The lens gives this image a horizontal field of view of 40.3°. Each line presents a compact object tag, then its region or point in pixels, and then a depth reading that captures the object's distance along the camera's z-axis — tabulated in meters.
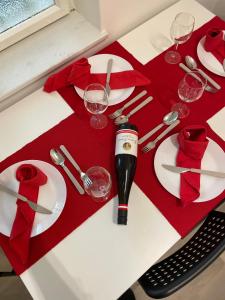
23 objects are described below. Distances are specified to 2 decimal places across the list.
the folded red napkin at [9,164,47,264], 0.81
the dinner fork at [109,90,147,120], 1.00
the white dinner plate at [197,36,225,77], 1.08
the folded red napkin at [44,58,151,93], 1.03
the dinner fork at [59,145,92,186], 0.90
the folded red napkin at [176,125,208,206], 0.87
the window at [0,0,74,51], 1.11
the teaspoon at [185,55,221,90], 1.06
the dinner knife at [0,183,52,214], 0.85
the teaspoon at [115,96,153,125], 1.00
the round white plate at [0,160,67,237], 0.84
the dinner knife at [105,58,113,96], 1.04
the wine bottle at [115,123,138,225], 0.87
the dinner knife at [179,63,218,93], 1.05
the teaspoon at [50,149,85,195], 0.89
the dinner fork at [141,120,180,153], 0.95
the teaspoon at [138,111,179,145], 0.99
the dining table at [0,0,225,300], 0.80
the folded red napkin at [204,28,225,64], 1.08
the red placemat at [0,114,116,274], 0.83
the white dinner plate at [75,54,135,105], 1.04
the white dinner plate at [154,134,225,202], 0.89
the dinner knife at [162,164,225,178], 0.90
